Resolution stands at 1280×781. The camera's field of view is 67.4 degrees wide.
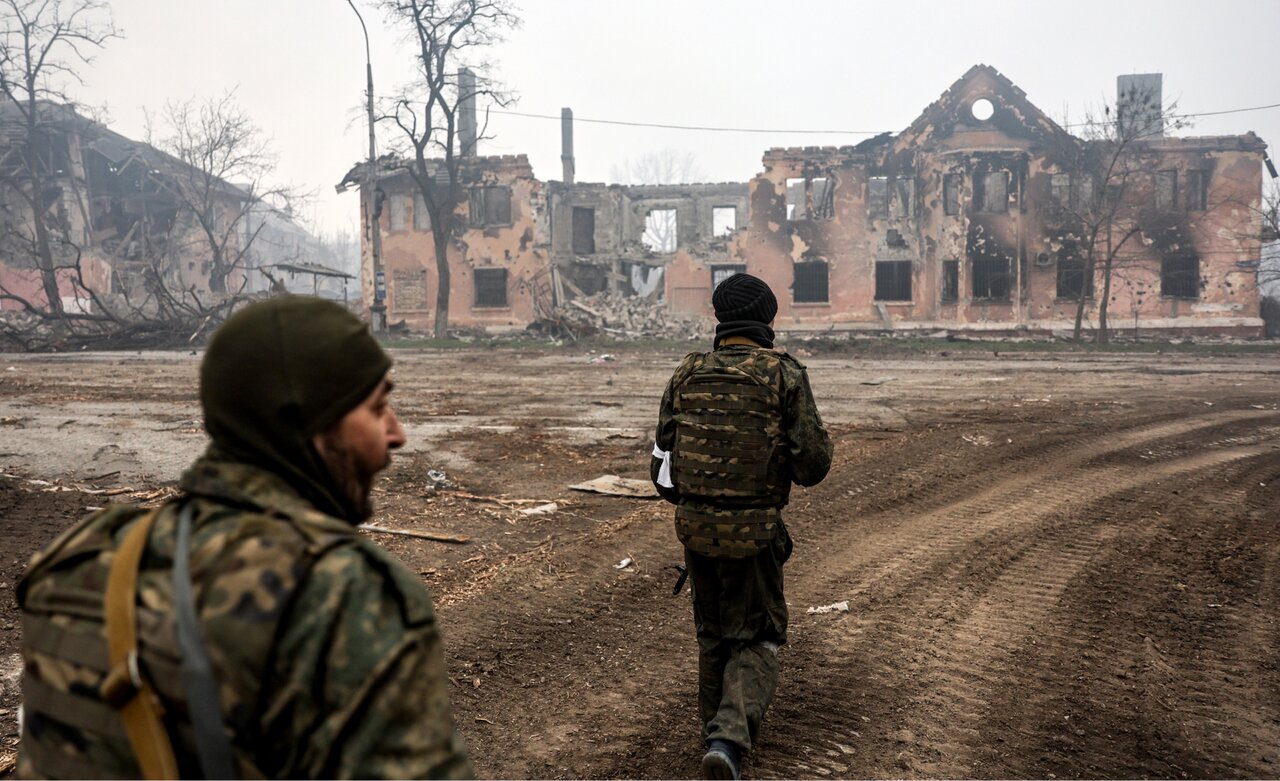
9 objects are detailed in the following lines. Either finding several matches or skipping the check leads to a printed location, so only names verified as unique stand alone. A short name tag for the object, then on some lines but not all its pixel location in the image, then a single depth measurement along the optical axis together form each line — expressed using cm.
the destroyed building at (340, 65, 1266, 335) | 3291
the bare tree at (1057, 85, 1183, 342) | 3228
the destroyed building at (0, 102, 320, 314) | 4009
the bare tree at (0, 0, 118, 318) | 3386
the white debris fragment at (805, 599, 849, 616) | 555
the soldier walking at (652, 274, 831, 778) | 373
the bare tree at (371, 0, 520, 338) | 3331
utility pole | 2894
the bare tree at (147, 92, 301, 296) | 4272
